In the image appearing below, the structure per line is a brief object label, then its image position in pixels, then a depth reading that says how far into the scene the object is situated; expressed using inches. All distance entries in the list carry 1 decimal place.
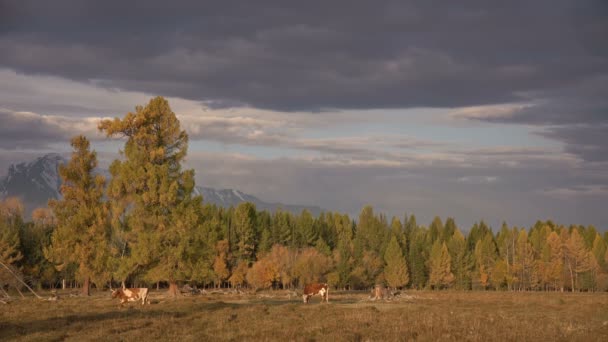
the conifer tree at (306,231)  4419.3
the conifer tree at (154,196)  1724.9
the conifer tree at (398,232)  4584.2
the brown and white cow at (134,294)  1486.2
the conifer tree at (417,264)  4299.2
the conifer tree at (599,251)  4237.2
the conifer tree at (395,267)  4057.6
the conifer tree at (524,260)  4237.2
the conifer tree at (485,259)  4320.9
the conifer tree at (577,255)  4020.7
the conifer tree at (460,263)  4293.8
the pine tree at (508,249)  4252.0
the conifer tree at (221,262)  3656.5
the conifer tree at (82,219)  1993.1
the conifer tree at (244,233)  3909.9
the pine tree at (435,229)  4840.6
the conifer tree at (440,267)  4168.3
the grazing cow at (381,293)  1914.4
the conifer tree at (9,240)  2192.4
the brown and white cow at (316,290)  1787.6
